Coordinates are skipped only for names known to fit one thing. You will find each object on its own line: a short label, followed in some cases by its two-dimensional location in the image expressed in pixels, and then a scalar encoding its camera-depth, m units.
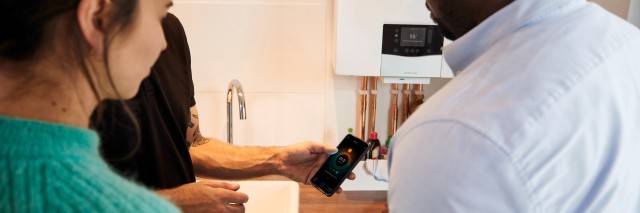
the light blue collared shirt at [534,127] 0.48
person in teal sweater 0.35
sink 1.35
